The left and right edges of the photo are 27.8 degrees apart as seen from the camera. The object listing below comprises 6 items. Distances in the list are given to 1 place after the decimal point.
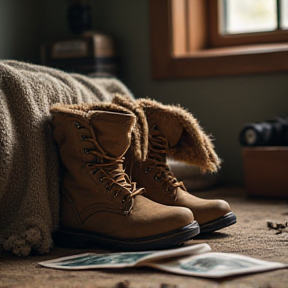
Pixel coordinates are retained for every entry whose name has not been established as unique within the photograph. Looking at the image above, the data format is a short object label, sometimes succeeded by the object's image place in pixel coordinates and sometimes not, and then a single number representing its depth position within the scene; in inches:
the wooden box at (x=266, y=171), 83.2
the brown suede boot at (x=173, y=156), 59.7
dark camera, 85.0
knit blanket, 56.1
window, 100.0
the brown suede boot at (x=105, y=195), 53.6
